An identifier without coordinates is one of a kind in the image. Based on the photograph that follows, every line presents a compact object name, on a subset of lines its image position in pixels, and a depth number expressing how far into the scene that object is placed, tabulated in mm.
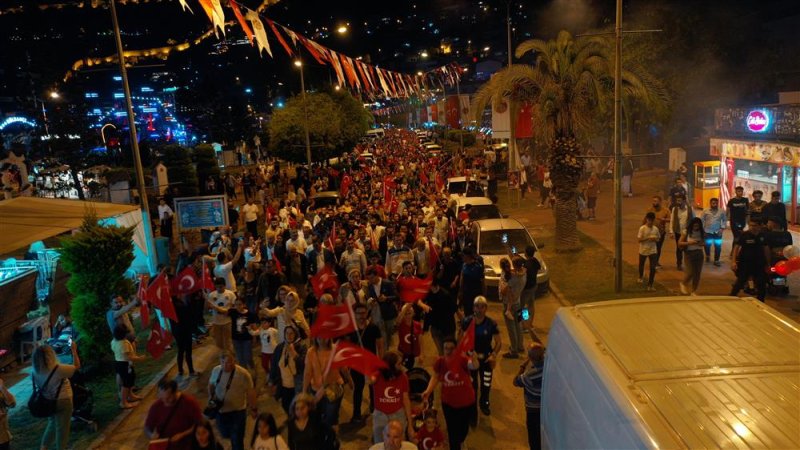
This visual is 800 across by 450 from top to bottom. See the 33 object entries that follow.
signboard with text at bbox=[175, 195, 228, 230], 16438
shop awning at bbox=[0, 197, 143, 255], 12852
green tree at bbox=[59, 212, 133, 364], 10273
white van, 2979
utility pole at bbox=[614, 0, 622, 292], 13430
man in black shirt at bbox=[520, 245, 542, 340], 10438
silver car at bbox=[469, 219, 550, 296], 13719
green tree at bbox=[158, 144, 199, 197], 35469
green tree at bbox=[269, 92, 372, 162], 37875
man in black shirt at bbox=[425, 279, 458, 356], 8961
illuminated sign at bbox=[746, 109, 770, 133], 18203
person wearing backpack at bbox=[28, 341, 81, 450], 7137
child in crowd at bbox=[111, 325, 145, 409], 8602
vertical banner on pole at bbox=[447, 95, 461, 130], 39062
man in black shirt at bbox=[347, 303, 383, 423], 7875
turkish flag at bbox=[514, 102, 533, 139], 24203
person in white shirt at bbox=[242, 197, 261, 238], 20078
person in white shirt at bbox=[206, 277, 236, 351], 9445
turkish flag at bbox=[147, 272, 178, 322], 9625
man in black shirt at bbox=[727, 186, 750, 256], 13938
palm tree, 16812
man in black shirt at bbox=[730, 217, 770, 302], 10406
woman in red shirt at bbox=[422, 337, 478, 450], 6438
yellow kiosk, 20688
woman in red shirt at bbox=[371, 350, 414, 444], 6082
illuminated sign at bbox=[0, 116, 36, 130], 53938
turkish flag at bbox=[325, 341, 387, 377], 6234
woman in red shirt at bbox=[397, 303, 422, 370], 8344
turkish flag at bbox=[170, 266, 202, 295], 10016
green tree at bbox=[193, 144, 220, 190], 38125
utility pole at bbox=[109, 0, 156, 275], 13359
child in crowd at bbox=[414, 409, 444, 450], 6164
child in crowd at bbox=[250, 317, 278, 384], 8391
